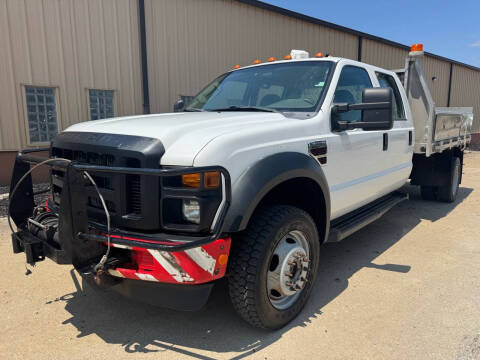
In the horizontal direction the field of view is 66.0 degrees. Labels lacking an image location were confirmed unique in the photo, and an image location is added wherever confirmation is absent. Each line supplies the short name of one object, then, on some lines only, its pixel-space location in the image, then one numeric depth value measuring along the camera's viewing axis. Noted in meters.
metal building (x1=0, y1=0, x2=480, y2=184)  7.20
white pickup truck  2.07
